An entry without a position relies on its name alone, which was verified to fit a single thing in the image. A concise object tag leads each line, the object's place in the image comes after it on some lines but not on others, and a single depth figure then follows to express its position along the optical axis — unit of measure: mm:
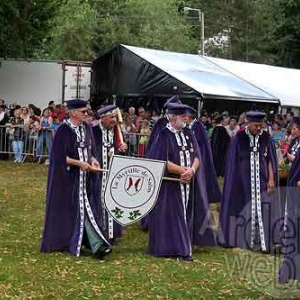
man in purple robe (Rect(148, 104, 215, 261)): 8242
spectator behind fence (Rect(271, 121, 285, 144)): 18033
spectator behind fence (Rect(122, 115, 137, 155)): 18659
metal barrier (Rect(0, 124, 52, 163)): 18875
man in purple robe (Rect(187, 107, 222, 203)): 9898
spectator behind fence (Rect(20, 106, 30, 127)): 19047
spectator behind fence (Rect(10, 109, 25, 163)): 19094
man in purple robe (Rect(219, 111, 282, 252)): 9367
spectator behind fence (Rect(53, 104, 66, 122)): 18766
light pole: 44675
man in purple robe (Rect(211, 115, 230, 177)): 17966
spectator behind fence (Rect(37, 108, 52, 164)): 18750
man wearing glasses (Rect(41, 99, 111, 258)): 8141
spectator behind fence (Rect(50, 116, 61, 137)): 18666
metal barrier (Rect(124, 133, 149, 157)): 18547
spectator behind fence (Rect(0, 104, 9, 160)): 19406
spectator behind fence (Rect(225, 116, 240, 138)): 18403
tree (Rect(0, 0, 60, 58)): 22266
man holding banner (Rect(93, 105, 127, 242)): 9016
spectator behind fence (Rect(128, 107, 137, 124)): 19778
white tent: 19859
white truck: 22188
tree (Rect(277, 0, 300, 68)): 46731
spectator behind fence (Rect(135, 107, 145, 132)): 19375
